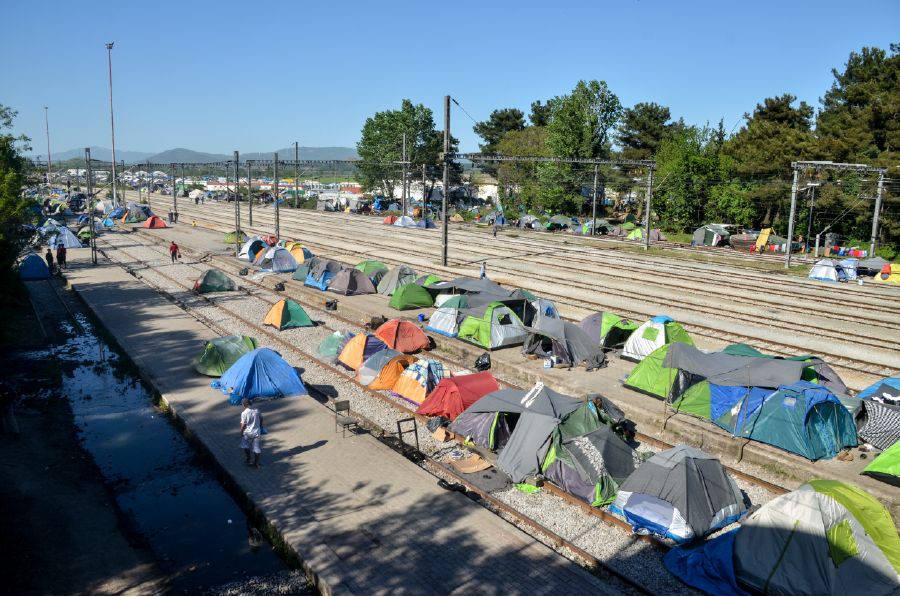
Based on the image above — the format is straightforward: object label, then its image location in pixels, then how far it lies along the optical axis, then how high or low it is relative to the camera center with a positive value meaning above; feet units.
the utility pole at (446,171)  106.42 +4.25
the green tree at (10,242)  71.56 -7.11
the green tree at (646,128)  261.85 +30.39
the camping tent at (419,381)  52.49 -15.57
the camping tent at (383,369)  55.77 -15.55
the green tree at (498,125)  335.06 +38.00
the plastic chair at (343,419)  44.98 -16.20
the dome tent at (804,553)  29.07 -16.45
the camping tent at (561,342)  61.62 -14.29
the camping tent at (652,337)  60.54 -13.13
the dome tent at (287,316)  76.18 -15.08
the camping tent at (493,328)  66.54 -13.97
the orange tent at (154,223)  186.29 -10.13
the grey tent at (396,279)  92.89 -12.48
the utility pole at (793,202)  114.83 +0.28
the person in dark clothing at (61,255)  119.75 -12.99
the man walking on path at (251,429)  39.73 -14.99
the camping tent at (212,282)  97.25 -14.19
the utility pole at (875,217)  121.19 -2.35
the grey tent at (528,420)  40.14 -14.61
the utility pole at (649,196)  144.59 +0.84
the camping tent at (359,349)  60.39 -14.94
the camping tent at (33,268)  110.32 -14.56
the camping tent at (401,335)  65.87 -14.70
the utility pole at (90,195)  123.35 -1.74
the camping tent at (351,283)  92.22 -13.17
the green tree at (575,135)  209.15 +21.12
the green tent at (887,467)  37.99 -15.75
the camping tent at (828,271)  111.08 -11.81
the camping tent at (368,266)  98.44 -11.35
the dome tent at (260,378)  53.06 -15.83
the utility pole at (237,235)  132.18 -9.61
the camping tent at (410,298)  82.94 -13.54
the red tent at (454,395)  48.08 -15.25
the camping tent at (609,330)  65.36 -13.50
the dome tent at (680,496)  33.73 -16.30
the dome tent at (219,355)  58.29 -15.33
